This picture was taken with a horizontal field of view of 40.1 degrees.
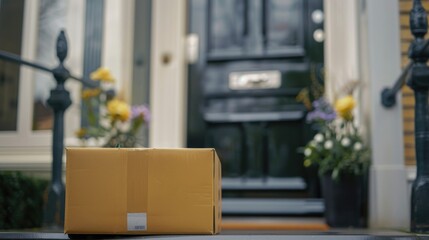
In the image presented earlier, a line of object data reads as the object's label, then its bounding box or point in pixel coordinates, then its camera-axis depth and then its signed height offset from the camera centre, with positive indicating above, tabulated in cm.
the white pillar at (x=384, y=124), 308 +17
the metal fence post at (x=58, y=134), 300 +10
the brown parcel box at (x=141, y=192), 192 -12
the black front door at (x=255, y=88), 384 +45
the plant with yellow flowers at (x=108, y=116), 364 +25
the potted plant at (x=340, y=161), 318 -3
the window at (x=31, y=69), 401 +62
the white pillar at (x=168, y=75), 396 +54
